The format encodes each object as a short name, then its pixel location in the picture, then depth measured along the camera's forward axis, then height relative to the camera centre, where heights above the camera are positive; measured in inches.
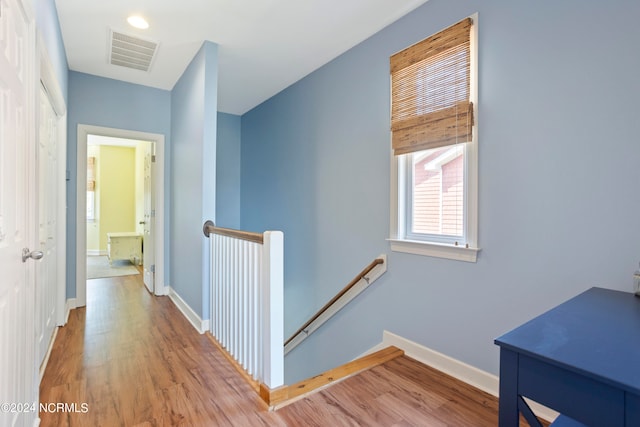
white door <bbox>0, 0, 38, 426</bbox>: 45.2 -0.7
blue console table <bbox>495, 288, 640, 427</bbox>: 28.1 -14.6
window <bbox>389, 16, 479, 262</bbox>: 78.7 +17.1
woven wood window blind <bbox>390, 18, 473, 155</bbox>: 79.1 +31.5
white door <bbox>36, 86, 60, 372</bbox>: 88.3 -6.1
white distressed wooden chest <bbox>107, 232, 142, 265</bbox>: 232.4 -28.9
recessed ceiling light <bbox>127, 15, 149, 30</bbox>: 98.4 +57.8
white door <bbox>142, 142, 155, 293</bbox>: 161.2 -7.0
